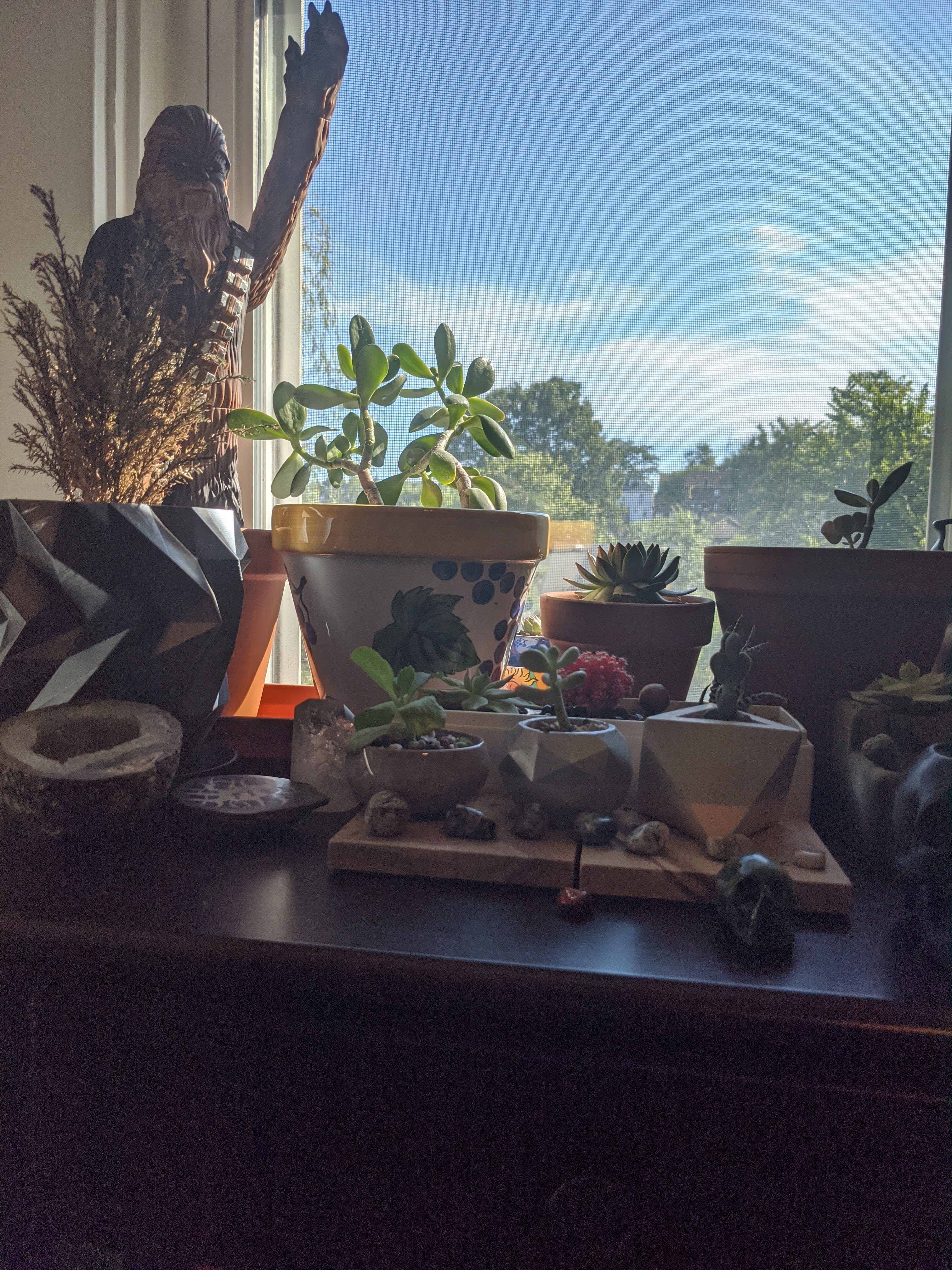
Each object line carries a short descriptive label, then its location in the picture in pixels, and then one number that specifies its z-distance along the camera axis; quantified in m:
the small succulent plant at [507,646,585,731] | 0.40
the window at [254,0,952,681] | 0.92
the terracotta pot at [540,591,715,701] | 0.62
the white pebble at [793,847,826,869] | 0.34
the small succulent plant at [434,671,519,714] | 0.47
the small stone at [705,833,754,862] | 0.35
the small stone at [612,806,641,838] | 0.38
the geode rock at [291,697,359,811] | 0.47
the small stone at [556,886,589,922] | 0.32
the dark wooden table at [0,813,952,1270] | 0.26
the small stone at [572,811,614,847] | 0.36
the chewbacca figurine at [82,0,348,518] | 0.73
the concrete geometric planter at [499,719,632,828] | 0.38
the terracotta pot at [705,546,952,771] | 0.55
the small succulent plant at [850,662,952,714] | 0.44
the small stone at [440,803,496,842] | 0.37
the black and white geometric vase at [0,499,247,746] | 0.44
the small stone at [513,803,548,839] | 0.38
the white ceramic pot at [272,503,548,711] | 0.55
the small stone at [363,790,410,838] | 0.37
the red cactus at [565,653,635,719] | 0.49
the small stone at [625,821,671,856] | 0.35
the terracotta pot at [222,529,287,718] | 0.70
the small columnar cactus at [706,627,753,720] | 0.38
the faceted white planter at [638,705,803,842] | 0.36
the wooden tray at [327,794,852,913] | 0.33
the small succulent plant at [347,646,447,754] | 0.38
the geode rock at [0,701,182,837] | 0.39
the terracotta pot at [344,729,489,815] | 0.39
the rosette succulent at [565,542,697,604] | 0.67
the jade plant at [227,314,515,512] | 0.75
